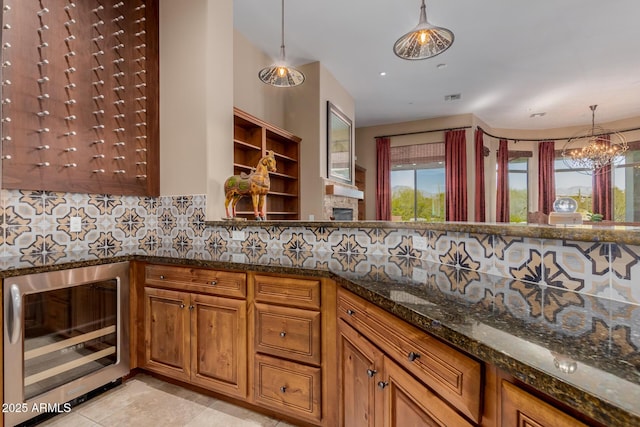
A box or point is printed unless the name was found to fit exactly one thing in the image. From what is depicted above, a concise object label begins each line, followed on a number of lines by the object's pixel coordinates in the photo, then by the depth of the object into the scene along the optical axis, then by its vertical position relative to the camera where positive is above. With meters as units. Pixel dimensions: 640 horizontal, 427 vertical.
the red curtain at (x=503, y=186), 7.44 +0.71
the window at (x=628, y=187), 6.80 +0.62
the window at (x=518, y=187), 7.81 +0.72
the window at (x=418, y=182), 7.00 +0.79
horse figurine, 2.28 +0.23
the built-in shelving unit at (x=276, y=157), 3.45 +0.77
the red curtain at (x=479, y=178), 6.76 +0.84
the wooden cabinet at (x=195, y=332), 1.69 -0.71
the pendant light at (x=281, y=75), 2.47 +1.21
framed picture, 4.58 +1.17
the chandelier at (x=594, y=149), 5.77 +1.31
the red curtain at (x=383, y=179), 7.33 +0.89
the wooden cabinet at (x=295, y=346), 1.47 -0.68
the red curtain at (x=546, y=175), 7.59 +1.01
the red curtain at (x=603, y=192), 7.10 +0.53
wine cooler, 1.45 -0.68
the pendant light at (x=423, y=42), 2.01 +1.25
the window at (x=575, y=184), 7.44 +0.77
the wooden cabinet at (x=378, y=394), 0.82 -0.60
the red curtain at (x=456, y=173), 6.59 +0.93
